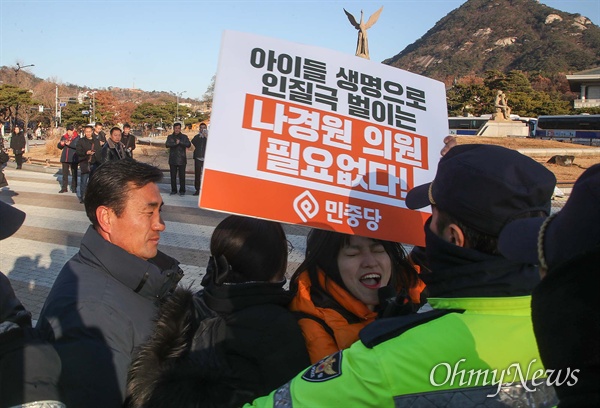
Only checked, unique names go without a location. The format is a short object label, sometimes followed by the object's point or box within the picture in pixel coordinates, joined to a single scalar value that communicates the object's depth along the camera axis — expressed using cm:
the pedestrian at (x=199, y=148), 1298
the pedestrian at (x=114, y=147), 1130
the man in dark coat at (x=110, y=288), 162
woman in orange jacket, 175
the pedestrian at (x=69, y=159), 1258
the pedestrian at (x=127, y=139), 1266
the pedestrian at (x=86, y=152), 1159
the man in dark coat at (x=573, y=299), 73
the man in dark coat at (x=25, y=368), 121
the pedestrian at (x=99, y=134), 1324
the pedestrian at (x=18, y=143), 1722
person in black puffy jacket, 155
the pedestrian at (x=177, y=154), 1238
